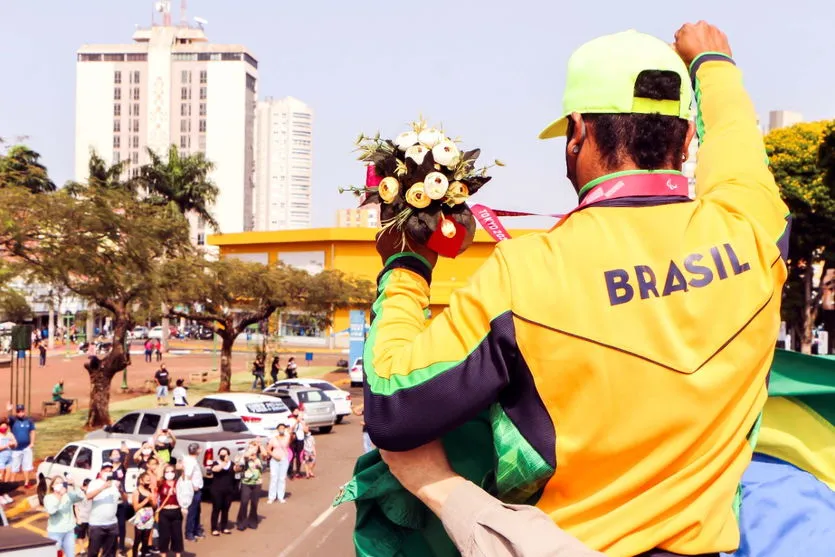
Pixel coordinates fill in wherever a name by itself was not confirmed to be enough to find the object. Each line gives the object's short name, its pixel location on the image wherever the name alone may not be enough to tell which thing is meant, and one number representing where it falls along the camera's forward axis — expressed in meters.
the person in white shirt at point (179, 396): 26.08
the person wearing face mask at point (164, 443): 14.62
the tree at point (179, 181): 50.50
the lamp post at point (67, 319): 73.09
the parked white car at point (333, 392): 26.97
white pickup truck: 17.34
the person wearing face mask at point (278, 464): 17.02
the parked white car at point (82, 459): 14.92
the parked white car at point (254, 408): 21.55
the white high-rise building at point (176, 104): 116.44
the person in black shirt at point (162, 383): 31.47
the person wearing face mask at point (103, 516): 11.89
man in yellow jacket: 1.55
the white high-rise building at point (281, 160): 137.62
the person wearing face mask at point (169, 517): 12.56
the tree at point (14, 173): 18.39
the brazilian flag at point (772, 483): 1.80
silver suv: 25.12
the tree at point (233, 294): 31.75
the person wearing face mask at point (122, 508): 12.86
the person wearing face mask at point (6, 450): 17.06
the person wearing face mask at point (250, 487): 14.99
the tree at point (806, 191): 33.78
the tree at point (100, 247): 18.64
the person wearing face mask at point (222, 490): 14.67
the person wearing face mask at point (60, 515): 11.52
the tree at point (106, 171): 46.56
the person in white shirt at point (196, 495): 13.42
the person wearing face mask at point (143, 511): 12.35
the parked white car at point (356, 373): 26.58
